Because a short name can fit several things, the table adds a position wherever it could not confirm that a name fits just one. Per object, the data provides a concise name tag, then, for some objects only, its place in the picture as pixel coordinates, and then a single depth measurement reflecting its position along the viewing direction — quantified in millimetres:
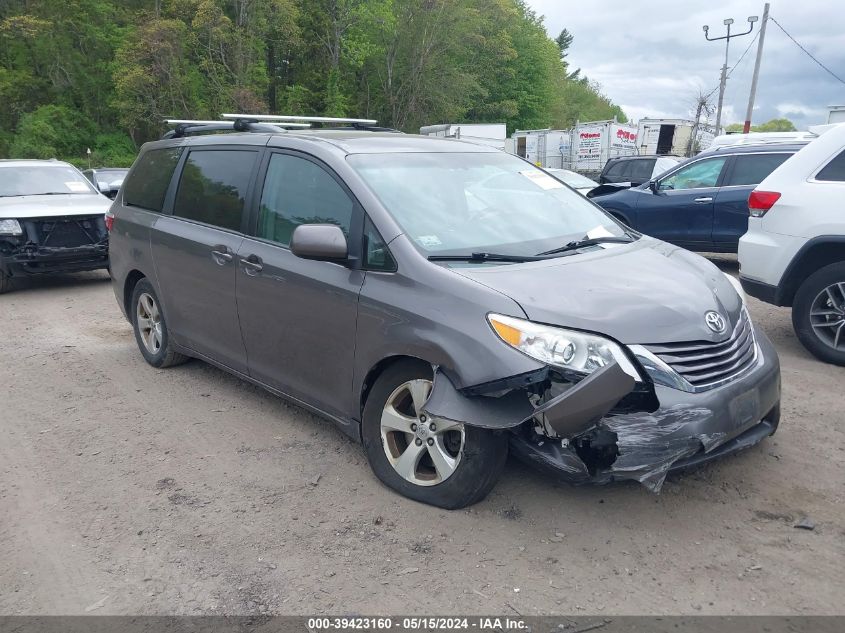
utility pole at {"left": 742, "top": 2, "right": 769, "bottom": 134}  29903
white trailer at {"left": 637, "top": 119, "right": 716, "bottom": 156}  31219
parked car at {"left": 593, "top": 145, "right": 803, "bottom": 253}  9430
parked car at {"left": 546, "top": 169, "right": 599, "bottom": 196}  13070
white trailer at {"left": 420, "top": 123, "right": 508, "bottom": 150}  26156
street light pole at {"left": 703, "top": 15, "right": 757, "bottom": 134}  35544
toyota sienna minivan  3078
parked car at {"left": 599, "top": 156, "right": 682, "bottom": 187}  15953
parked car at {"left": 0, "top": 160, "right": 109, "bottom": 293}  9023
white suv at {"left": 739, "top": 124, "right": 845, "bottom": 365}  5473
